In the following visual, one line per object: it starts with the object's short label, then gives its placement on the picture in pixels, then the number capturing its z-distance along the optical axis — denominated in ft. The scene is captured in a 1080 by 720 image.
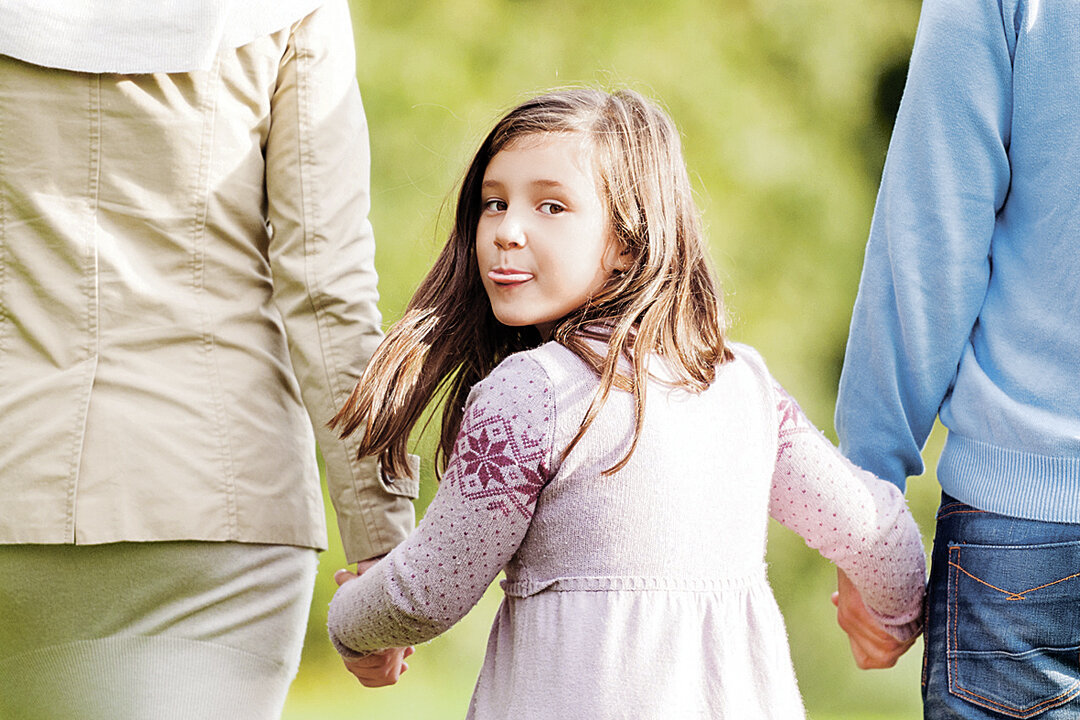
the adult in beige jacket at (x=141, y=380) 15.52
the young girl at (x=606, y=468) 15.14
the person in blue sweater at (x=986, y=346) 15.52
